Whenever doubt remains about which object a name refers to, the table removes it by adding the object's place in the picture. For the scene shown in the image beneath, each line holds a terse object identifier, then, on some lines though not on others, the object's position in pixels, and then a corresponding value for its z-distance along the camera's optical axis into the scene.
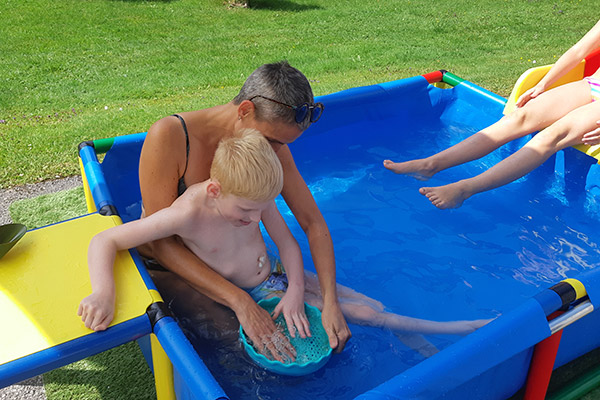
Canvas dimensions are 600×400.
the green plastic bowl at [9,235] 1.86
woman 1.83
